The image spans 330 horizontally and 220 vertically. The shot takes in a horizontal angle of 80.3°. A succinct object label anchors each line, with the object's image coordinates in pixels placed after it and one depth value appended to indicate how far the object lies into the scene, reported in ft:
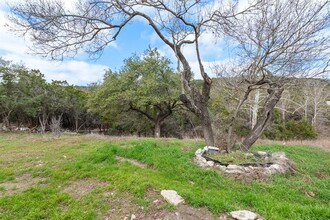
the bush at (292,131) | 48.85
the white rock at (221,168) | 13.32
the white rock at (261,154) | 16.18
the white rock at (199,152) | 16.07
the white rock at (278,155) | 15.59
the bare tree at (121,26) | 15.44
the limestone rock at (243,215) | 7.77
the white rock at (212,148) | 17.09
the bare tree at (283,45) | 14.66
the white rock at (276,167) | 13.14
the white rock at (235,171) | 12.73
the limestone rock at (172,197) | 9.02
